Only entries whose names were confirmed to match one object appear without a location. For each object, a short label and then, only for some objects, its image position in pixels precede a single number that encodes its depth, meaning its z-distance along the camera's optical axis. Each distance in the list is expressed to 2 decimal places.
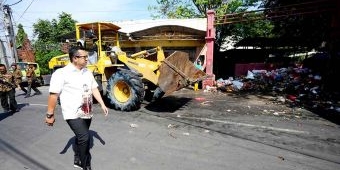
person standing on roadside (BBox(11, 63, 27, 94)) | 11.45
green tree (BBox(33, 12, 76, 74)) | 33.91
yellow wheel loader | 7.89
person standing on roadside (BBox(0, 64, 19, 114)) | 8.55
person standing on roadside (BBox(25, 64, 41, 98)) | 12.93
